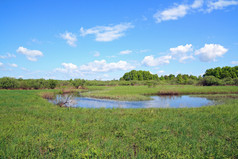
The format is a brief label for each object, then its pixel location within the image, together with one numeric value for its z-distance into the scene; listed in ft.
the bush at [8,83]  163.41
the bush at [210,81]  228.02
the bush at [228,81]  222.95
